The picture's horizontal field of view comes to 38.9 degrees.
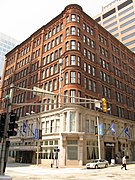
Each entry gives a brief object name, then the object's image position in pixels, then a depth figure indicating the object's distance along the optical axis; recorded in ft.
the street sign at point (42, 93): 47.83
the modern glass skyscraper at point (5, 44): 574.07
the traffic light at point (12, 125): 41.68
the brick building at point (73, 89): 117.29
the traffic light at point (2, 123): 41.55
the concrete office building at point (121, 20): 281.13
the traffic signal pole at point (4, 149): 39.50
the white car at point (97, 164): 93.15
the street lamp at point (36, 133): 120.32
